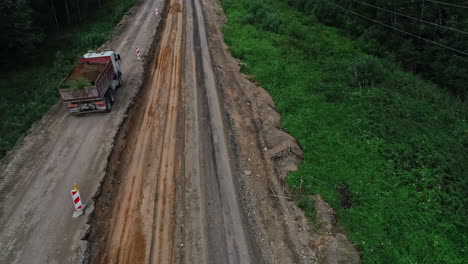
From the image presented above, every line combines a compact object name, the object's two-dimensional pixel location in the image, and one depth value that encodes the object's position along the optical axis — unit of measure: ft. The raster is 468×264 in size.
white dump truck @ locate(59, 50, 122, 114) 58.45
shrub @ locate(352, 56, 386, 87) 69.87
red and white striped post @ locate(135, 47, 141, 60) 87.86
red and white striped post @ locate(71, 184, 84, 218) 39.86
